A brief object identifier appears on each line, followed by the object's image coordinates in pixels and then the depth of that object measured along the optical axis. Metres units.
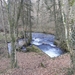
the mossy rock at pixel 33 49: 10.03
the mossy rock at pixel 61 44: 10.51
